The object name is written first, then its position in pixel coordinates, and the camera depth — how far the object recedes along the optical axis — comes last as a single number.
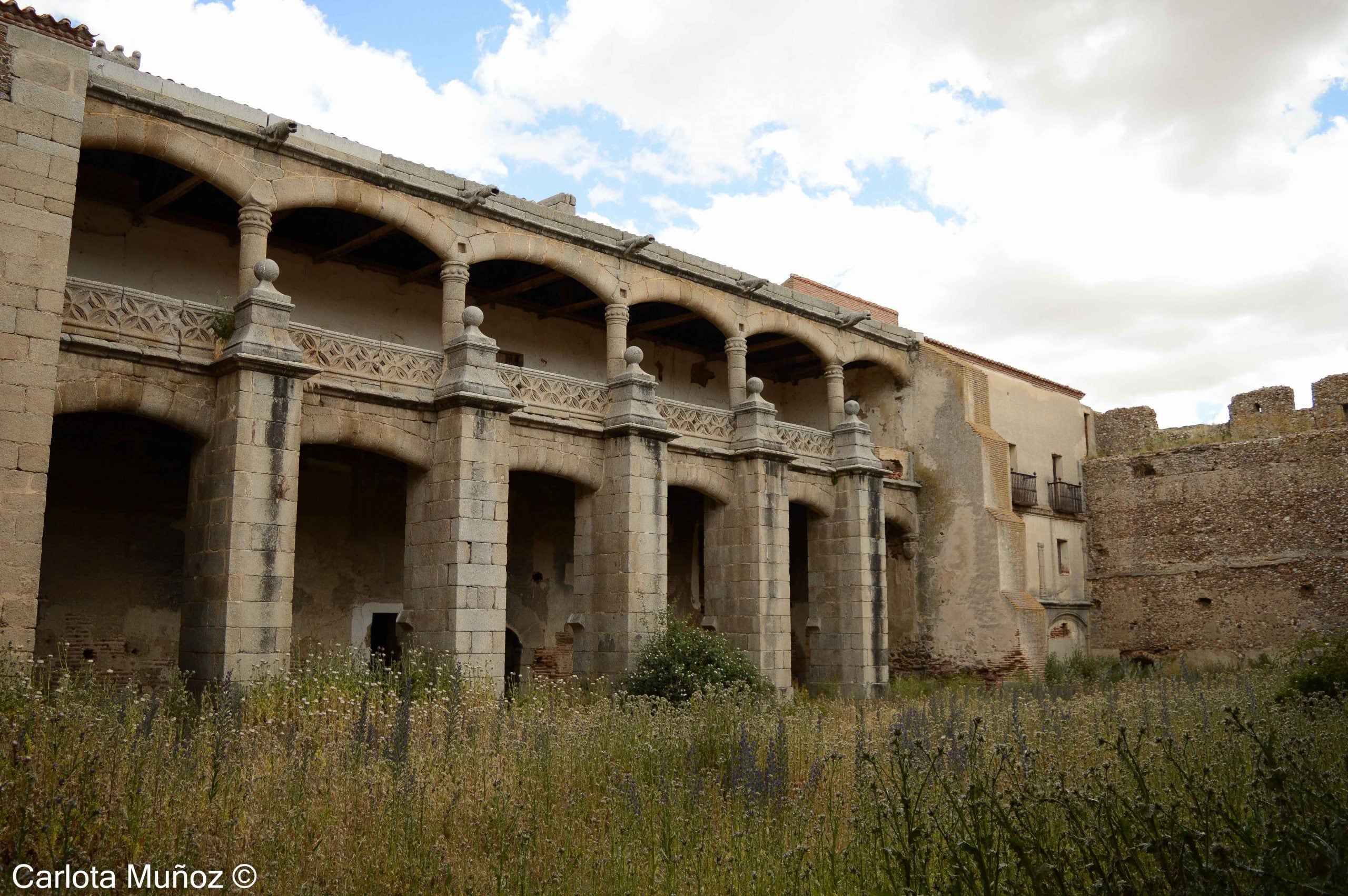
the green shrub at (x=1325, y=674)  11.21
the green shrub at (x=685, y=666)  14.66
